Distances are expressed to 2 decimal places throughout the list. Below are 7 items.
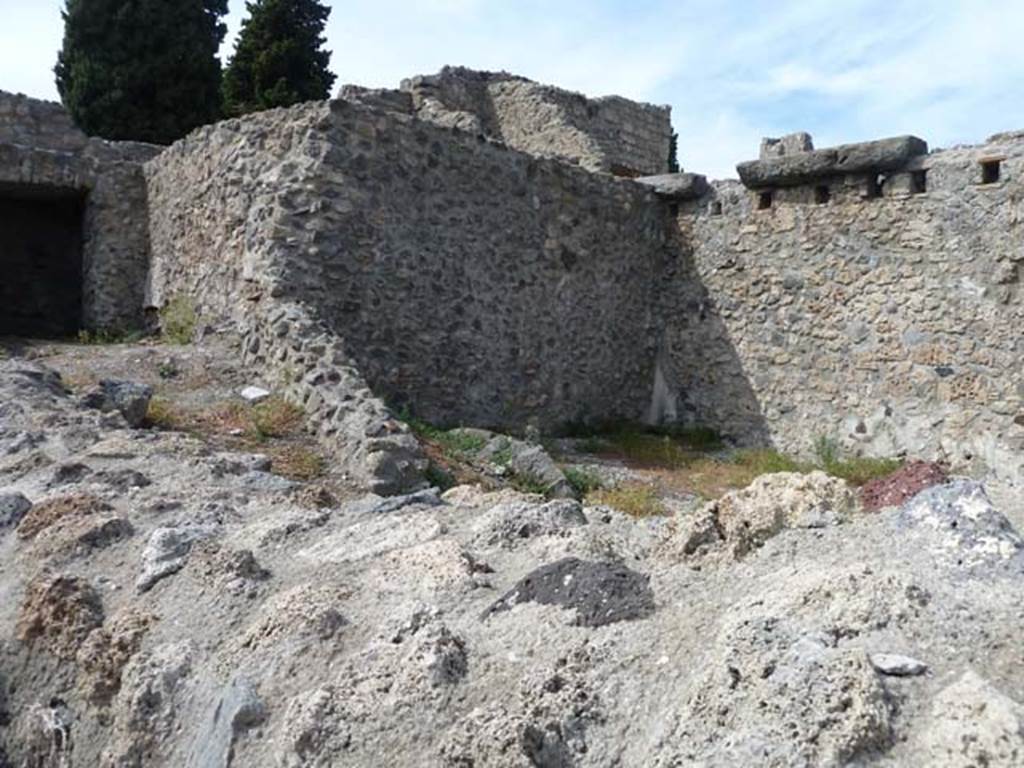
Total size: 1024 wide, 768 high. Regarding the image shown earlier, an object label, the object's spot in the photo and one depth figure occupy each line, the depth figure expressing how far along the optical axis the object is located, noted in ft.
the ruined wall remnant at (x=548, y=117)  40.93
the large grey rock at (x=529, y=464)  24.16
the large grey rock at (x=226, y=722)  6.94
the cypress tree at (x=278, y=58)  67.36
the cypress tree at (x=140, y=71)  61.62
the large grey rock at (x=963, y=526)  6.05
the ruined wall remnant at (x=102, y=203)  36.52
